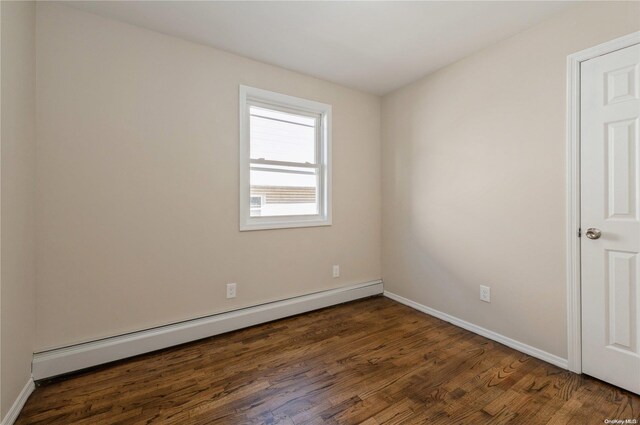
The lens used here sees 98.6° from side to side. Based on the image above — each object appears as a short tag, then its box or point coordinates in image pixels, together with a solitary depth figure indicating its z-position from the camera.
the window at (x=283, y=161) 2.61
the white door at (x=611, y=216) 1.63
